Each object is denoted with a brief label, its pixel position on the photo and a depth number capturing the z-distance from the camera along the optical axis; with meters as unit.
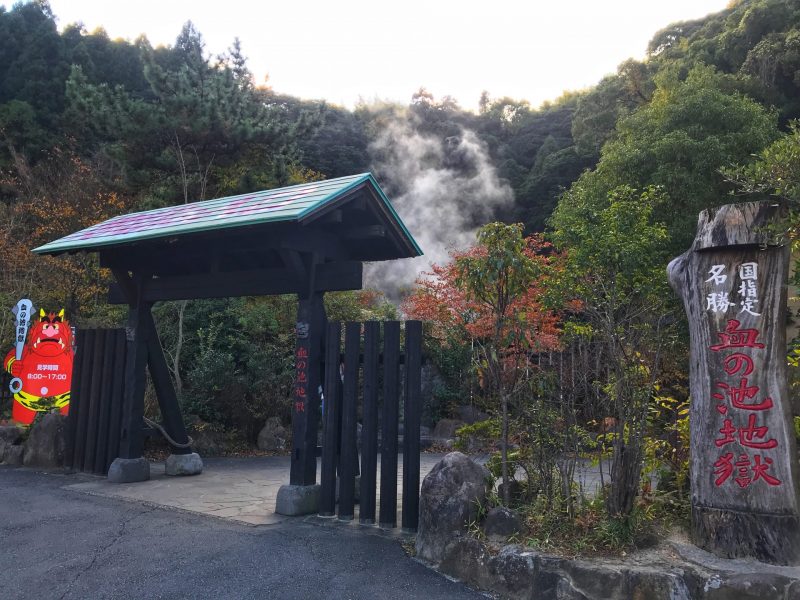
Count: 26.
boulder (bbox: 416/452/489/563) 4.52
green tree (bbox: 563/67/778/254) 13.18
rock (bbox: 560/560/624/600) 3.62
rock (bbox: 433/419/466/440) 13.94
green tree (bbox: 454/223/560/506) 4.73
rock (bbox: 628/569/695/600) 3.56
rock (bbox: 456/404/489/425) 14.70
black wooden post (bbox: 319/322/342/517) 5.84
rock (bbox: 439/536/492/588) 4.16
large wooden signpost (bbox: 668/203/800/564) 3.84
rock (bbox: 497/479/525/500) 4.84
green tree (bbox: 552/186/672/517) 4.29
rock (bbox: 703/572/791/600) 3.47
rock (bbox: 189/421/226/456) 11.18
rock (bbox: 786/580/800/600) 3.44
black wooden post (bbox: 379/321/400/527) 5.41
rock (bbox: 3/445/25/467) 9.27
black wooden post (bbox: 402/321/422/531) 5.25
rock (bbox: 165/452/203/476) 8.30
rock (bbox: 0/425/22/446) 9.48
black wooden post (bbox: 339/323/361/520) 5.71
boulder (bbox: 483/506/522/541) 4.29
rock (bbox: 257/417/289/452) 11.88
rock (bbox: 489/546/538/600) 3.92
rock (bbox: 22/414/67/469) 8.88
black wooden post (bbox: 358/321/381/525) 5.53
